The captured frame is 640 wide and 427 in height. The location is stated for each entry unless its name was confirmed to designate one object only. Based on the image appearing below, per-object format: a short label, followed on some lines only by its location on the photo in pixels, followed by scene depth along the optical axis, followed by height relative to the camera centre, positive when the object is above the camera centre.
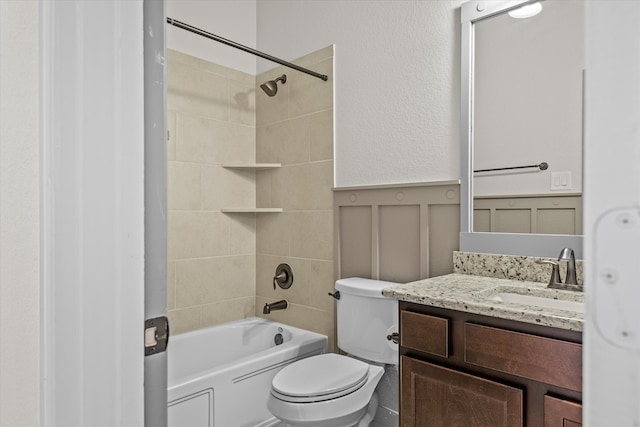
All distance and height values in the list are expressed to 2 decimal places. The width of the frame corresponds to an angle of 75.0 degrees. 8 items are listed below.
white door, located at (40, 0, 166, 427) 0.58 +0.00
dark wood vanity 1.06 -0.46
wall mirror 1.54 +0.33
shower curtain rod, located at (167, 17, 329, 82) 1.91 +0.83
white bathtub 1.76 -0.79
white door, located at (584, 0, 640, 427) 0.32 +0.00
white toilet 1.56 -0.69
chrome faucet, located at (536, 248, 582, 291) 1.43 -0.22
